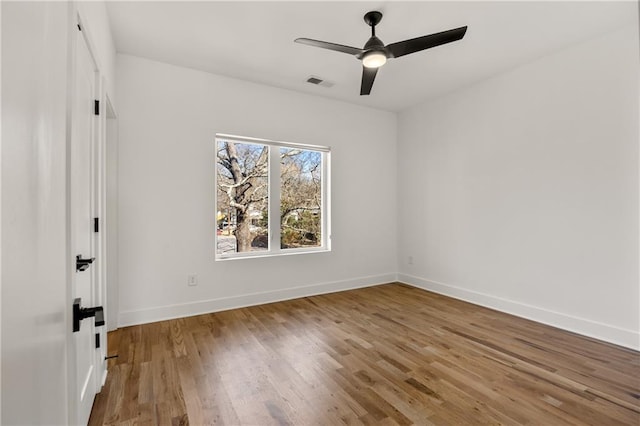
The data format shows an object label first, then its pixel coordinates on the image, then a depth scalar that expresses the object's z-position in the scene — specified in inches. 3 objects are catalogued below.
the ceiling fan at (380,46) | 89.4
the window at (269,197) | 147.4
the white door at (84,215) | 59.2
